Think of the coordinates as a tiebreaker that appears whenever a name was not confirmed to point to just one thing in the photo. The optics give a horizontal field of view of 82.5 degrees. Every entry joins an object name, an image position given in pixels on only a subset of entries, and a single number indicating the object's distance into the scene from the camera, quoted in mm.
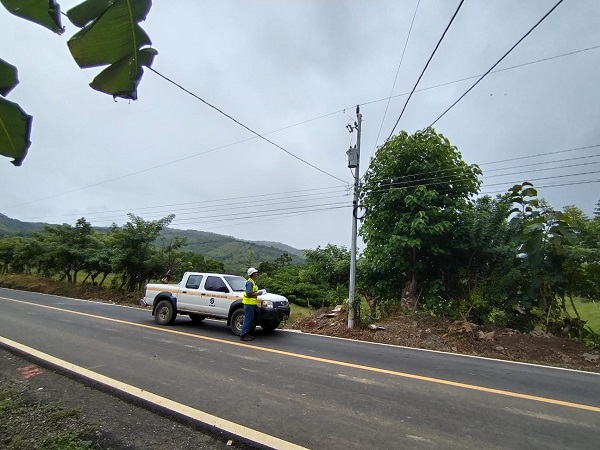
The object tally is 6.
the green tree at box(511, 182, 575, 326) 9711
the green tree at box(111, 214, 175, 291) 19844
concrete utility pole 11320
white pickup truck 9391
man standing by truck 8555
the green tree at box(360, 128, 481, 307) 11406
